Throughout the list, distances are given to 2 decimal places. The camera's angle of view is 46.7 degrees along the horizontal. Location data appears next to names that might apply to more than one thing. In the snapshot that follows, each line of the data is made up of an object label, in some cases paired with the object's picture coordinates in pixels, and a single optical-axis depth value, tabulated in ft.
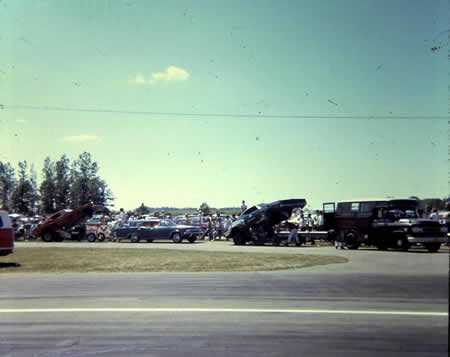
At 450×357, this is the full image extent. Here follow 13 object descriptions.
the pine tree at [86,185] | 287.28
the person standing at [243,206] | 126.54
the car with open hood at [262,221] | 109.40
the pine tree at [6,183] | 304.91
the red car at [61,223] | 135.64
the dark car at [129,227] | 127.95
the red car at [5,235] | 66.80
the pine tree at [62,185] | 297.94
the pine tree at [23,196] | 289.33
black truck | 80.07
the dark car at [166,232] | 120.67
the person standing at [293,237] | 106.01
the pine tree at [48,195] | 299.38
